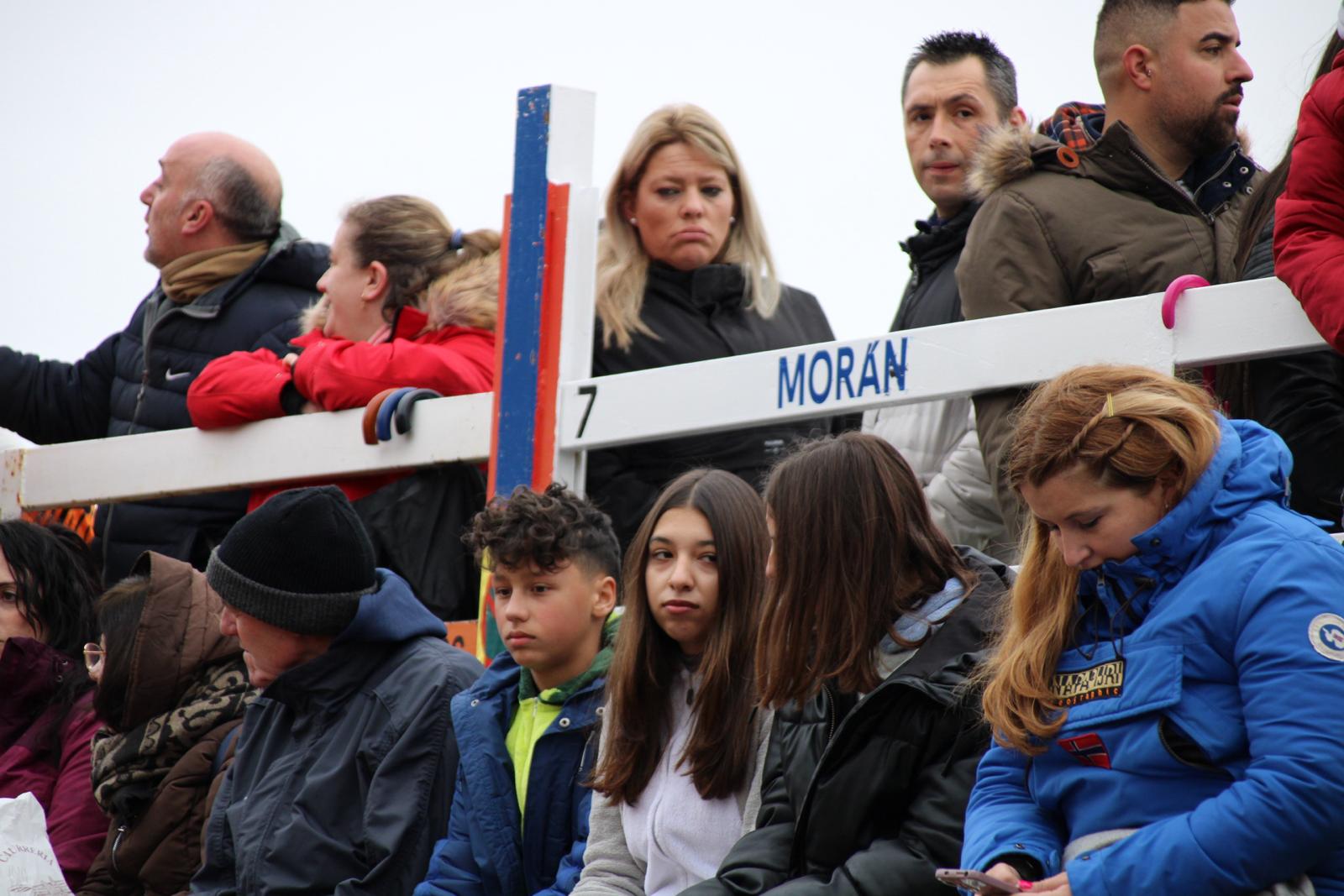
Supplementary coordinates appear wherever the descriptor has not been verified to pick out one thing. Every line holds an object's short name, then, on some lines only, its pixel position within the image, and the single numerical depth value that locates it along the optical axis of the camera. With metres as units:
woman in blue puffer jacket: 4.96
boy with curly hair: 8.07
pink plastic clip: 7.60
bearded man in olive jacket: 8.34
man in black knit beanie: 8.37
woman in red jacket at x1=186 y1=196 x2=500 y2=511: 11.04
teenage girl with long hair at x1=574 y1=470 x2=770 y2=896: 7.32
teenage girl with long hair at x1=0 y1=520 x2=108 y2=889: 10.39
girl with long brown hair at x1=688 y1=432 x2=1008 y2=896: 6.27
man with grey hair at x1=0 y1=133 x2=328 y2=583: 12.23
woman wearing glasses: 9.70
